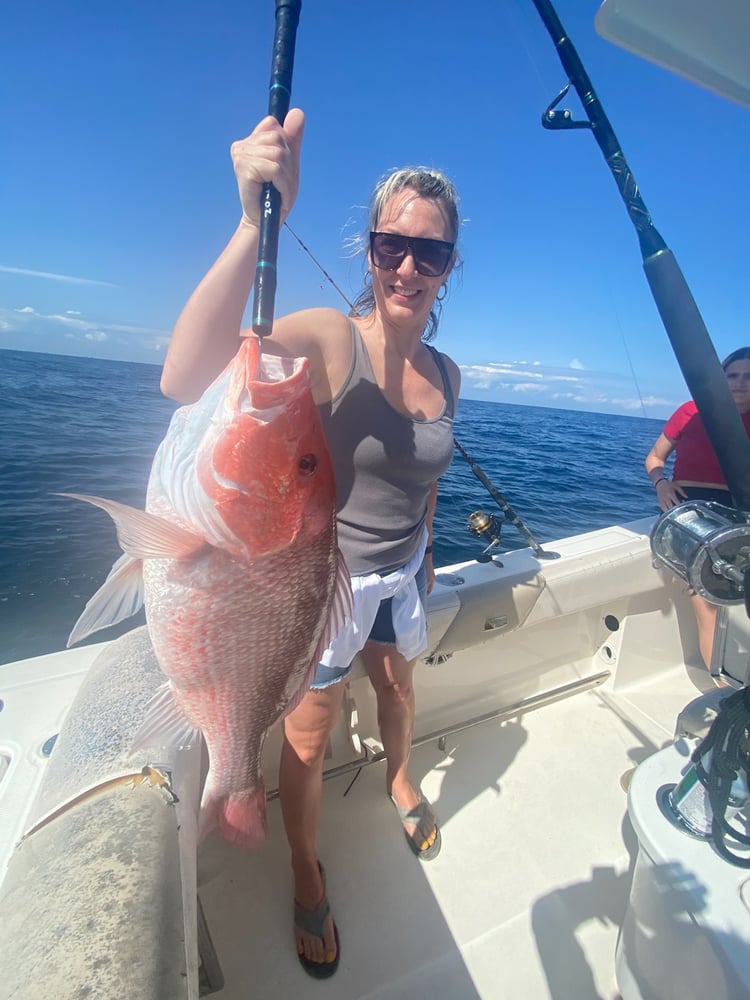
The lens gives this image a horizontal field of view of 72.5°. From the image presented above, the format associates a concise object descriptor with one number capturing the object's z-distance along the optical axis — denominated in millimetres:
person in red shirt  3244
